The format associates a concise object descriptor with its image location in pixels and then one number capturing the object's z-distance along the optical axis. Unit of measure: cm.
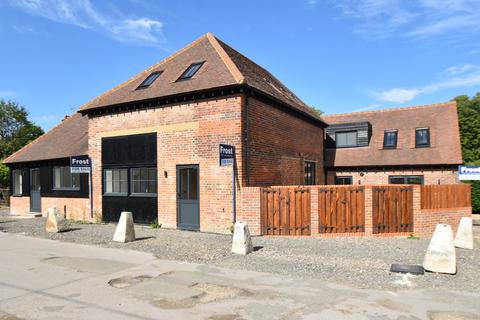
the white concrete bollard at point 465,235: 1066
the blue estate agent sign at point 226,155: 1195
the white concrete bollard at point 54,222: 1358
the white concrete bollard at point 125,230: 1134
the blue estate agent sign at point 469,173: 1459
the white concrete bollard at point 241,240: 950
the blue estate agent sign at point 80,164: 1565
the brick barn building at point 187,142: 1295
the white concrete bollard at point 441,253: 761
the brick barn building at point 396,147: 1970
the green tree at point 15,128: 5192
